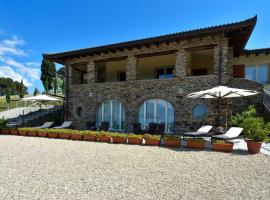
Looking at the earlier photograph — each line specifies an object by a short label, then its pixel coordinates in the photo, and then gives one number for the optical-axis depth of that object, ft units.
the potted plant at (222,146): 28.22
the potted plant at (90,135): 38.73
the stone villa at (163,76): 42.32
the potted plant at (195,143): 30.37
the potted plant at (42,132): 43.92
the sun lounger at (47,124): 53.16
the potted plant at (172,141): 31.71
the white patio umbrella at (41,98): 50.71
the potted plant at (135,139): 34.71
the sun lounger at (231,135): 31.19
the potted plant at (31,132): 45.07
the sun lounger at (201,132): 34.45
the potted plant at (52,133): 42.68
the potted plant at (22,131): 46.06
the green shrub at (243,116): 32.03
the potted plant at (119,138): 35.73
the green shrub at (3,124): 48.67
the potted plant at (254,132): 27.20
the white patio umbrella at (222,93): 32.52
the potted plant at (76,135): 40.00
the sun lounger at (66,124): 51.83
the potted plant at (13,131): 47.22
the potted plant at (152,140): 33.19
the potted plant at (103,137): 37.35
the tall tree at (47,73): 150.71
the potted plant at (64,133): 41.27
